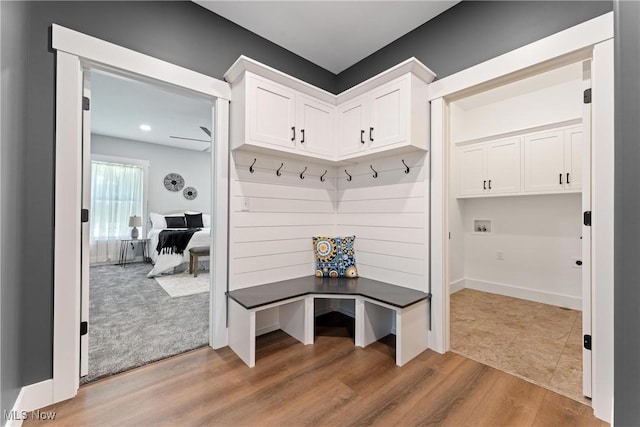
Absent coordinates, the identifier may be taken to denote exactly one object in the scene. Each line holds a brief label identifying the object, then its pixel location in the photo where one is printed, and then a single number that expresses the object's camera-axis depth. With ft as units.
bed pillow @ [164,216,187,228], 20.30
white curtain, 19.06
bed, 15.49
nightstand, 19.42
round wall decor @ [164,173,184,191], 22.08
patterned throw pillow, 9.07
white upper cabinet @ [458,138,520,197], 11.82
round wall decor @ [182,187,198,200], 22.99
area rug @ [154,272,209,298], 12.37
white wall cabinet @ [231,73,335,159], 7.05
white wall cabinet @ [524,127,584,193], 10.27
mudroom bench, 6.68
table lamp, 19.38
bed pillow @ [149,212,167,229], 20.29
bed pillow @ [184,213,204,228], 21.07
